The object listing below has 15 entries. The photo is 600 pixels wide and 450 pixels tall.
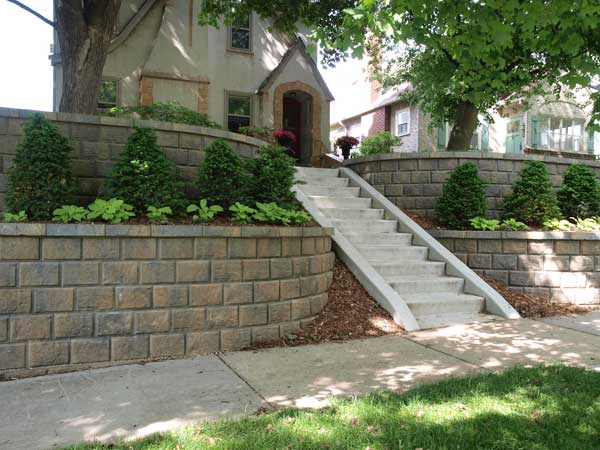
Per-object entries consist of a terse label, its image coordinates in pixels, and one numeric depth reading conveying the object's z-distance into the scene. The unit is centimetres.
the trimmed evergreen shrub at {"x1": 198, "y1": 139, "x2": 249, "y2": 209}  584
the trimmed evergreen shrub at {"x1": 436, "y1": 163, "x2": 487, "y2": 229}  834
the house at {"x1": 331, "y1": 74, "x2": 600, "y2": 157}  2173
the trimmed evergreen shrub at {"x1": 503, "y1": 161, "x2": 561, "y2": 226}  839
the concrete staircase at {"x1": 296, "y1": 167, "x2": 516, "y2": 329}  654
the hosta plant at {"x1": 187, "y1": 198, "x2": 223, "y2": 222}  551
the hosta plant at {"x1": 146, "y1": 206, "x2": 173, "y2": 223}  514
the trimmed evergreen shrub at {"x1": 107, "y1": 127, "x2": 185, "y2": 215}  524
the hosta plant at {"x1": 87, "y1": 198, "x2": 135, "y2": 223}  489
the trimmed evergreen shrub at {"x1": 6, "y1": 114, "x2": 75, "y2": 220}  488
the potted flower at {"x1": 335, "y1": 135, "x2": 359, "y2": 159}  1483
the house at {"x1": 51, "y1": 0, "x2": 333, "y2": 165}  1296
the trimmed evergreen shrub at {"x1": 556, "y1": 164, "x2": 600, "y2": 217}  872
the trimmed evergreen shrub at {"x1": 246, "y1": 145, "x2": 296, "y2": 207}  626
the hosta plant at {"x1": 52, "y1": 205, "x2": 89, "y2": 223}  481
